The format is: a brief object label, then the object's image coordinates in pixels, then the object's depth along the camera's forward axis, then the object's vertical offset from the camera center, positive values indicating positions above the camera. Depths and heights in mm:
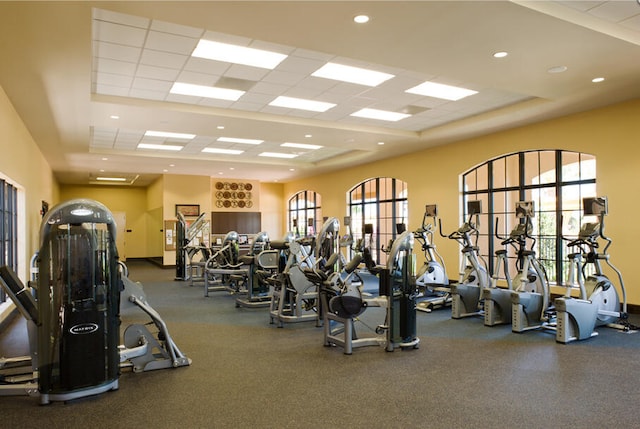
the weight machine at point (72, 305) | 3529 -678
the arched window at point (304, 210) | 16500 +325
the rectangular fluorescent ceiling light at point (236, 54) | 5203 +1993
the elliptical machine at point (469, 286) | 6777 -1071
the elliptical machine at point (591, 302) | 5305 -1081
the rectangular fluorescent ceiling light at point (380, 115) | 8047 +1890
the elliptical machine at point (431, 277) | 7598 -1085
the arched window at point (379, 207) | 12305 +287
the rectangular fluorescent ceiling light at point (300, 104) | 7355 +1928
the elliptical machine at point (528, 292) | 5852 -1044
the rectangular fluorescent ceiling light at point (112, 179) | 16642 +1571
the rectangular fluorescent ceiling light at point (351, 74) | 5934 +1963
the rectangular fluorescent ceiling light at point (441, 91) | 6683 +1928
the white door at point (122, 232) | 18680 -510
